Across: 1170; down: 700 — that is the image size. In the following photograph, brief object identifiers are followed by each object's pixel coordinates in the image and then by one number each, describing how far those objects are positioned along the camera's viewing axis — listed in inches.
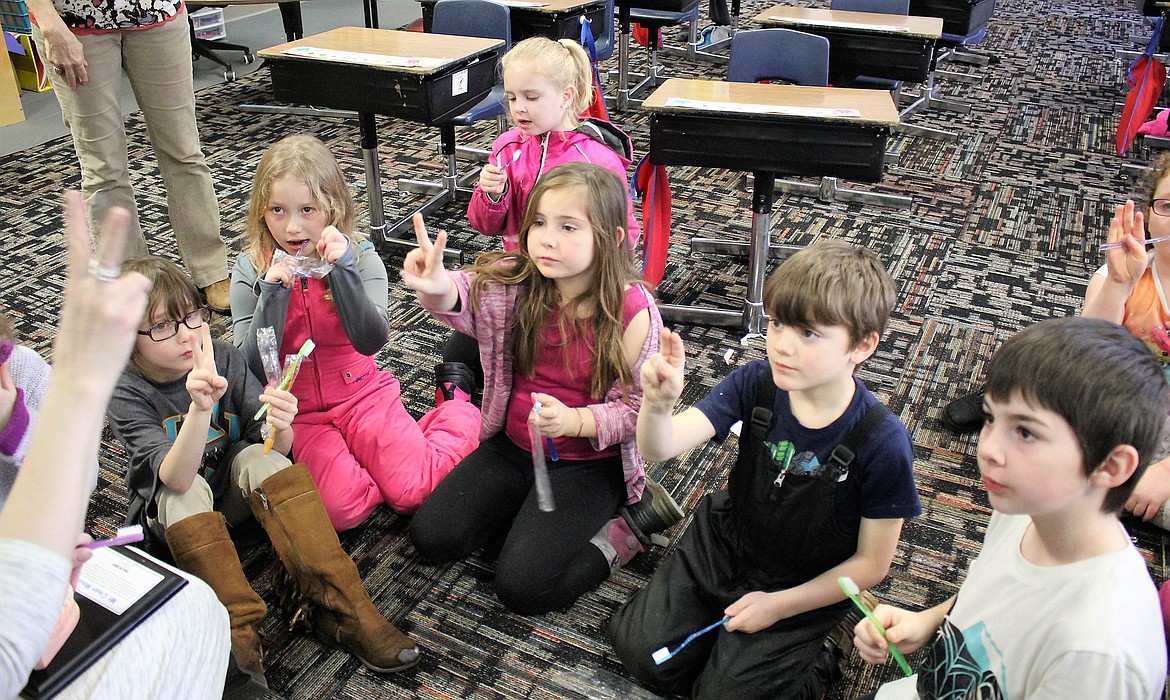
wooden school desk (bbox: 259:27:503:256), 114.1
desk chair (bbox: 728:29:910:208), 132.4
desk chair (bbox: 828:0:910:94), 162.2
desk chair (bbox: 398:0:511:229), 140.8
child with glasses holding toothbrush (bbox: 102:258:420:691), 62.1
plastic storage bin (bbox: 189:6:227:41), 231.1
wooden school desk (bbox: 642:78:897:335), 97.4
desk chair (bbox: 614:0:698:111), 196.4
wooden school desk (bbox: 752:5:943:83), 142.0
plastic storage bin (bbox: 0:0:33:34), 175.9
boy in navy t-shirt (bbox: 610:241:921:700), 56.3
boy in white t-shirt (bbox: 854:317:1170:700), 39.3
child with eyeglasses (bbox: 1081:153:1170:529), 66.4
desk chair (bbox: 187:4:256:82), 208.8
